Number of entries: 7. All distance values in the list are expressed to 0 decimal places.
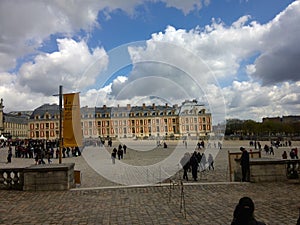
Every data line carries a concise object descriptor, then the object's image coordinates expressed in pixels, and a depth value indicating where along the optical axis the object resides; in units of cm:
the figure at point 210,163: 1553
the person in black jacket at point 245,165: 935
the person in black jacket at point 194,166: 1144
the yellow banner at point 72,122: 1058
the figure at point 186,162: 1190
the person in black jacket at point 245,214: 254
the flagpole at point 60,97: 1235
